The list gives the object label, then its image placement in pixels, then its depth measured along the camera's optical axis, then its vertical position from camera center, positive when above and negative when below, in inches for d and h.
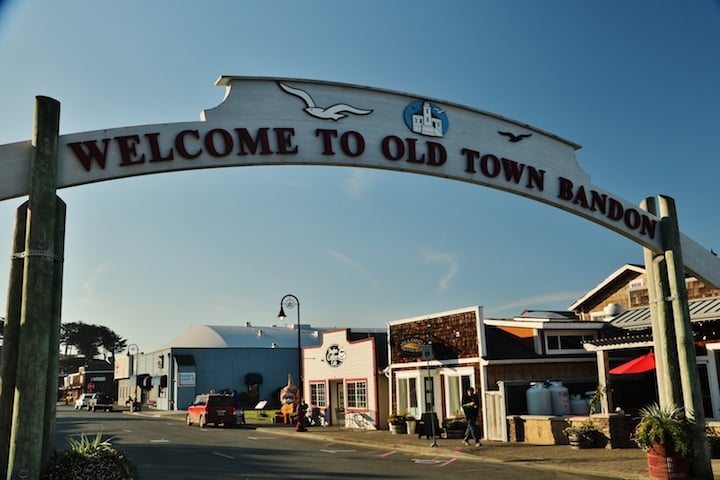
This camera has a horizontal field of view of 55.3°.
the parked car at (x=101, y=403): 2405.3 -48.3
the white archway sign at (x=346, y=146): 362.6 +143.9
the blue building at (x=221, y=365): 2324.1 +70.8
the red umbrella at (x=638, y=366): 816.9 +8.4
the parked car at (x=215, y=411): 1373.0 -49.6
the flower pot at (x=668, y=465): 505.7 -67.2
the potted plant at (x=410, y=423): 1039.6 -64.8
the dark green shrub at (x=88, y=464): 327.3 -35.5
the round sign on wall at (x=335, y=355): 1302.9 +50.8
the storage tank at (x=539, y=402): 879.7 -32.8
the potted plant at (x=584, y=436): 759.7 -66.7
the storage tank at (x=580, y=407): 893.8 -41.5
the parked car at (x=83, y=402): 2600.9 -47.4
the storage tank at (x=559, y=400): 881.5 -31.1
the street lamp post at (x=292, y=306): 1289.4 +144.7
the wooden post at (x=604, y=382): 792.3 -9.4
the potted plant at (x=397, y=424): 1055.6 -66.2
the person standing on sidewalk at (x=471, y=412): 836.1 -41.1
